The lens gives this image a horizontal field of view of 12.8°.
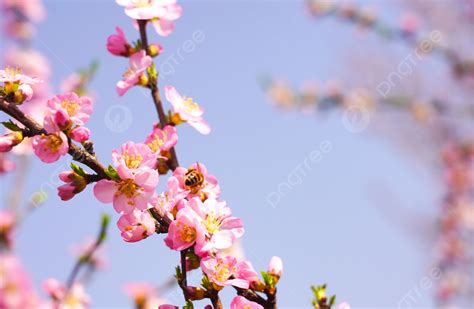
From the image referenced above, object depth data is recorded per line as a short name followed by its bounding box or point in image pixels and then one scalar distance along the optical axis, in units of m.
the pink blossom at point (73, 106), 1.08
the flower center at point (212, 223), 1.08
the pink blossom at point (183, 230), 1.06
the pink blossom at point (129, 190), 1.07
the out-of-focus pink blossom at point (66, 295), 1.24
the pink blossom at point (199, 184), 1.09
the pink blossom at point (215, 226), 1.07
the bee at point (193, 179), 1.09
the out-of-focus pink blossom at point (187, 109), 1.15
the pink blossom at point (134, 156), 1.08
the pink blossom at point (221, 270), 1.07
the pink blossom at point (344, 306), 1.09
